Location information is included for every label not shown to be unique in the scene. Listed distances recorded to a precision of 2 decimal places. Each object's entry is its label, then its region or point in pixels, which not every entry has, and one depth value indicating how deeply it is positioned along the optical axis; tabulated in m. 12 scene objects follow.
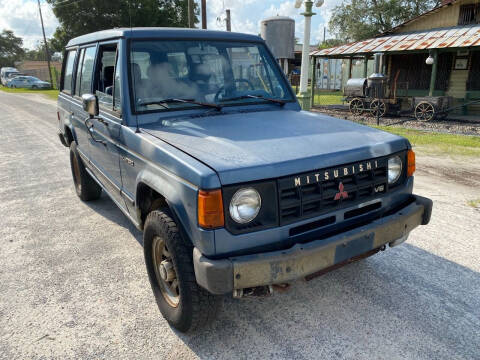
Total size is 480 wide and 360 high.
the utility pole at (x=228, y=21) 23.34
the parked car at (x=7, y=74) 39.45
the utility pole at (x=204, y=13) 17.45
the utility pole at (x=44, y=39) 35.93
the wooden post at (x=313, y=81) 16.88
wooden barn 14.97
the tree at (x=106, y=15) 30.14
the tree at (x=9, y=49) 70.88
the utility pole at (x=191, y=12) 16.67
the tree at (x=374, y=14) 30.03
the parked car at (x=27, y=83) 34.28
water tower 16.77
